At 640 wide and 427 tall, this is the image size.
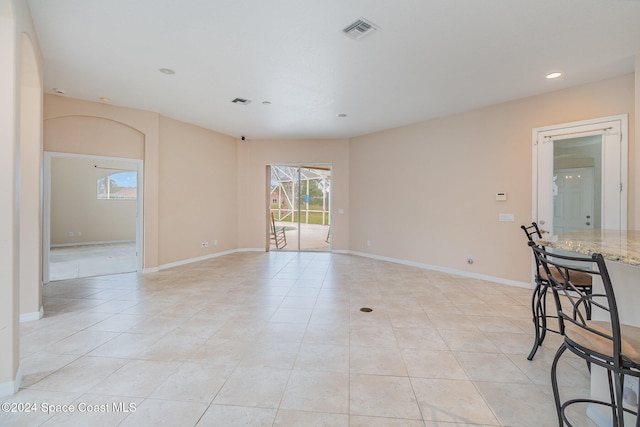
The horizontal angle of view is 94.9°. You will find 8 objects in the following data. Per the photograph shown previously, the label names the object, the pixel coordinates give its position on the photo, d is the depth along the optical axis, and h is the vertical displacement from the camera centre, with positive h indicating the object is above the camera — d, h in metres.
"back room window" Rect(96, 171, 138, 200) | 9.20 +0.79
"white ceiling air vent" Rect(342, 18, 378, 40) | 2.76 +1.78
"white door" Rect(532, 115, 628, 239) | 3.86 +0.69
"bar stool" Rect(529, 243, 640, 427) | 1.20 -0.59
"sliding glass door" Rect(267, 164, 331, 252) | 8.17 +0.30
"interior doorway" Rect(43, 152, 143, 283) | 7.09 -0.14
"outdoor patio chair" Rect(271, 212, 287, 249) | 8.39 -0.70
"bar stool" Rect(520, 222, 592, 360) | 2.45 -0.64
